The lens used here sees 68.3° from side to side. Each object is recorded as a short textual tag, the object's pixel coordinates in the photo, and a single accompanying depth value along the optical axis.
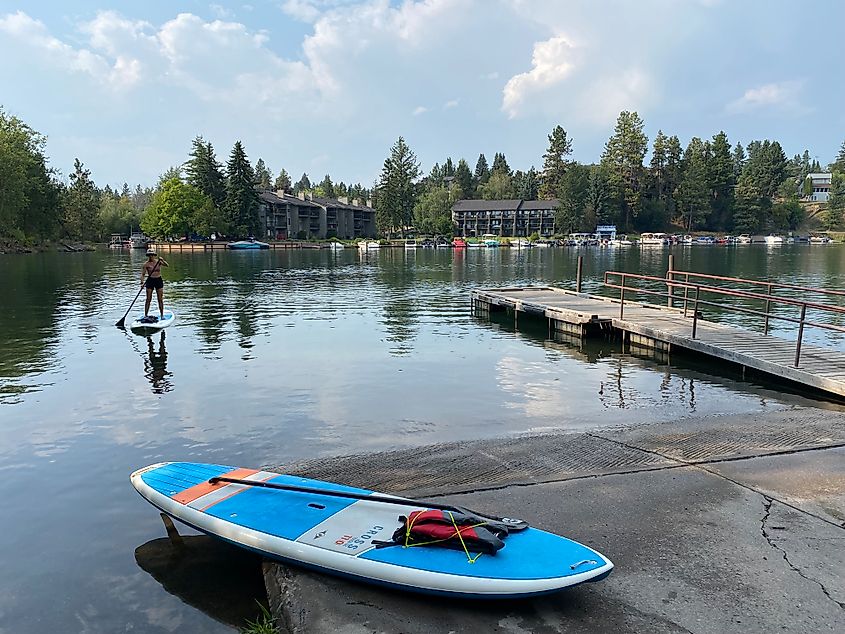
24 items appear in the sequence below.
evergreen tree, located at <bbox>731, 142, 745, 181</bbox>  156.80
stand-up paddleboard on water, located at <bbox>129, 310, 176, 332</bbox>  19.83
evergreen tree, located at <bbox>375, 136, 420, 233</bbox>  125.50
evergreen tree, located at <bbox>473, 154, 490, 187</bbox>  187.68
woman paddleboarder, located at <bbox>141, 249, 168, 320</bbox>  20.89
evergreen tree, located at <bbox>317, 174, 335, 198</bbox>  180.31
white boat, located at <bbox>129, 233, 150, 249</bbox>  107.86
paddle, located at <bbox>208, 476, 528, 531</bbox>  5.00
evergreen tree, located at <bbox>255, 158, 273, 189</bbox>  159.02
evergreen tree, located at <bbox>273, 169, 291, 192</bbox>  159.89
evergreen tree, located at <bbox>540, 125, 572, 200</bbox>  150.62
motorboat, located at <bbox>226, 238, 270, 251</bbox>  94.50
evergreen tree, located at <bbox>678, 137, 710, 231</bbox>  139.12
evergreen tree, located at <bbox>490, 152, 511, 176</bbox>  177.23
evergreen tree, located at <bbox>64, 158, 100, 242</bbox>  106.50
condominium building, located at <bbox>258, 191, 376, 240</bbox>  113.81
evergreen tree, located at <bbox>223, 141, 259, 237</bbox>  99.62
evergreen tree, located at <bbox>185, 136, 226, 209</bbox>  103.38
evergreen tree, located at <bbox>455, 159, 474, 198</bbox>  170.12
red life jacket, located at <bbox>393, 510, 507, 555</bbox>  4.68
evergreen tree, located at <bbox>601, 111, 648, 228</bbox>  140.12
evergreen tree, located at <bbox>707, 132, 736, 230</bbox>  144.12
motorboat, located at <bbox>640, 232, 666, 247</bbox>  123.00
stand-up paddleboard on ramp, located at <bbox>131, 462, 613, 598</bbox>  4.36
